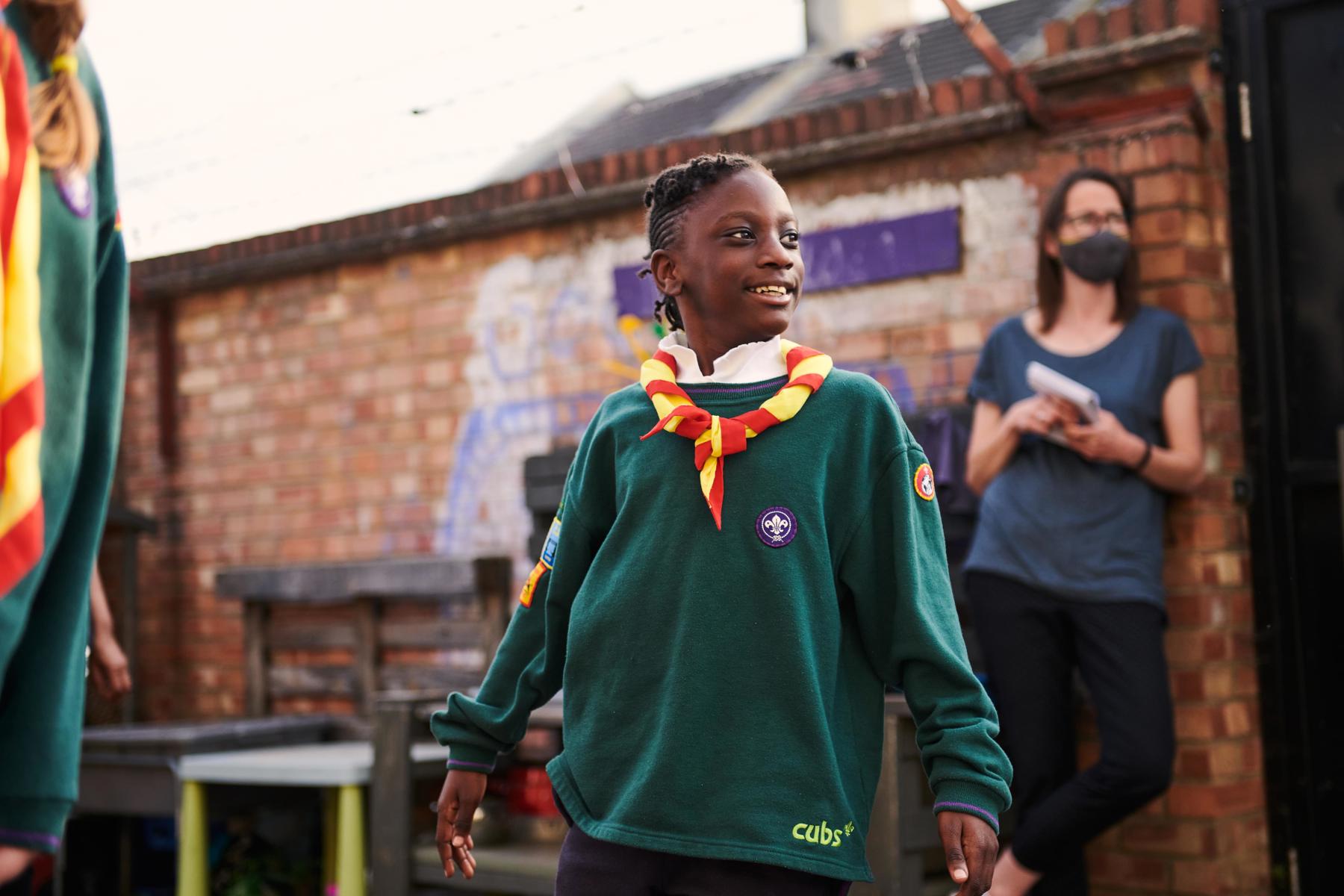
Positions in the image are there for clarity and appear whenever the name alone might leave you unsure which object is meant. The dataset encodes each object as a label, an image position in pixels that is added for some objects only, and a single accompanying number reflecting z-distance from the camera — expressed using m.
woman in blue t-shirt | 3.67
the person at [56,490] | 1.27
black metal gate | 4.09
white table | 4.54
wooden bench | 5.64
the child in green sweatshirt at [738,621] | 1.97
